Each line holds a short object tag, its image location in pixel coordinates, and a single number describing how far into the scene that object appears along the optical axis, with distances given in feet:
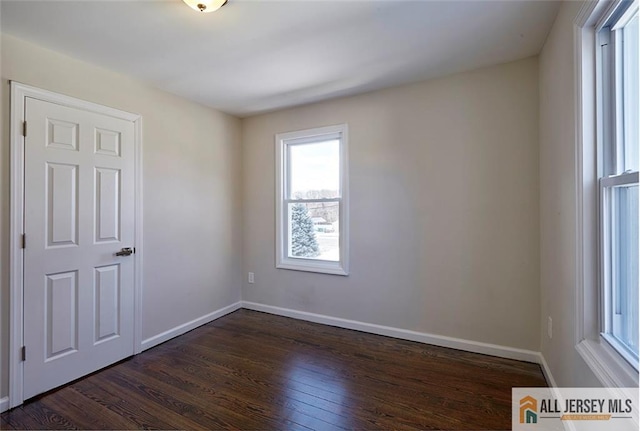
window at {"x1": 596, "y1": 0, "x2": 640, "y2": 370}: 4.06
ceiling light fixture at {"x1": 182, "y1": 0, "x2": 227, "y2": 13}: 5.38
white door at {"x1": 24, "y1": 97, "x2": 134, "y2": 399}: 6.81
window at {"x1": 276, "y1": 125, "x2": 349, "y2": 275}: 10.78
